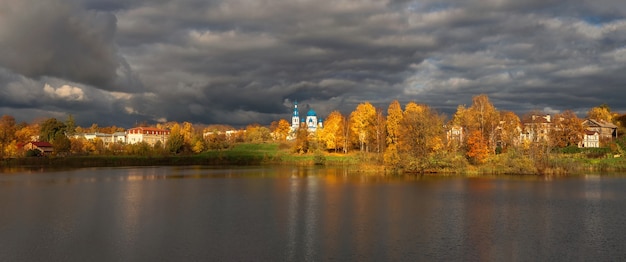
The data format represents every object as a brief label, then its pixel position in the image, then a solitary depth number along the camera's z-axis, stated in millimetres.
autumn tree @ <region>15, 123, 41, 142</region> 118188
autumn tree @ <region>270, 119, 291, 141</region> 163088
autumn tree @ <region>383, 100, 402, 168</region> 86500
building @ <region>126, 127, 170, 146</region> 176750
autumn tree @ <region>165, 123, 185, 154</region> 114812
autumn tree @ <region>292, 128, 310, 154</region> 105000
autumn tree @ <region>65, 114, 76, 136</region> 138125
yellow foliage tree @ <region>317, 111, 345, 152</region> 102125
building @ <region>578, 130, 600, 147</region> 104494
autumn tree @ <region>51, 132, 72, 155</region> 110562
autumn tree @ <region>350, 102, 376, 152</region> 92750
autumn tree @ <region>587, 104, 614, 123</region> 125319
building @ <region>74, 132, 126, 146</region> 187100
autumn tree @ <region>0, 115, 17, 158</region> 103938
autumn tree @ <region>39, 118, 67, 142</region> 128250
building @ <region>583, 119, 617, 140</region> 109994
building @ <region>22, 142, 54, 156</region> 115312
